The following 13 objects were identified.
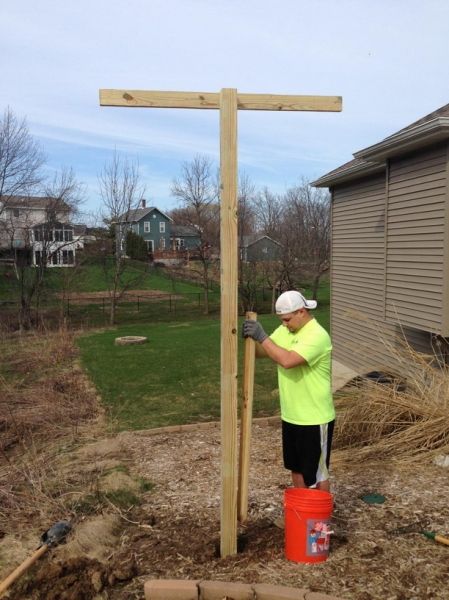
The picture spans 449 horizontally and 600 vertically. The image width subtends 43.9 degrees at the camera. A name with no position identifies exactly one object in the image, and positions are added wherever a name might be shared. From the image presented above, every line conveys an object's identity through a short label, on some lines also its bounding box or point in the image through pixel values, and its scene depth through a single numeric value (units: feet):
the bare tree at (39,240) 75.10
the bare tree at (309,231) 99.30
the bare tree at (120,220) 82.33
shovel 10.21
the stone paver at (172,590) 9.59
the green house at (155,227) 201.71
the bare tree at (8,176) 77.41
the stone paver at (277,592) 9.33
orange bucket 10.32
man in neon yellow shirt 11.12
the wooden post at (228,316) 10.41
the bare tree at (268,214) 129.08
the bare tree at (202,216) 101.07
